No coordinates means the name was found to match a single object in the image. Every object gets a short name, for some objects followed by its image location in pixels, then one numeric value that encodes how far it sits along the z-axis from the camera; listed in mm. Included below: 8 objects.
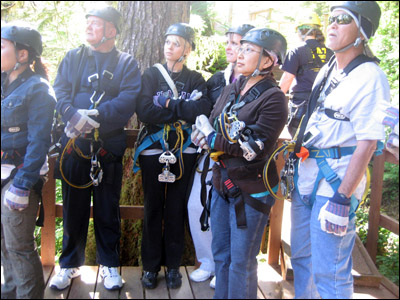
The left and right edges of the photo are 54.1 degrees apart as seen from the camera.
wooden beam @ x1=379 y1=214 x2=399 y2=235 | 2607
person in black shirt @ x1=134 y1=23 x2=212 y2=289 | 3684
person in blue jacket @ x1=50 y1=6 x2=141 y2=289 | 3566
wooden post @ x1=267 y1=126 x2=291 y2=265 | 4168
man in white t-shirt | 2371
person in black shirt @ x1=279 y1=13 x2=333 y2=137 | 4586
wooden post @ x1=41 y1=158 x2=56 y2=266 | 3895
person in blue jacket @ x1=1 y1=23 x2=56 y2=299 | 2727
